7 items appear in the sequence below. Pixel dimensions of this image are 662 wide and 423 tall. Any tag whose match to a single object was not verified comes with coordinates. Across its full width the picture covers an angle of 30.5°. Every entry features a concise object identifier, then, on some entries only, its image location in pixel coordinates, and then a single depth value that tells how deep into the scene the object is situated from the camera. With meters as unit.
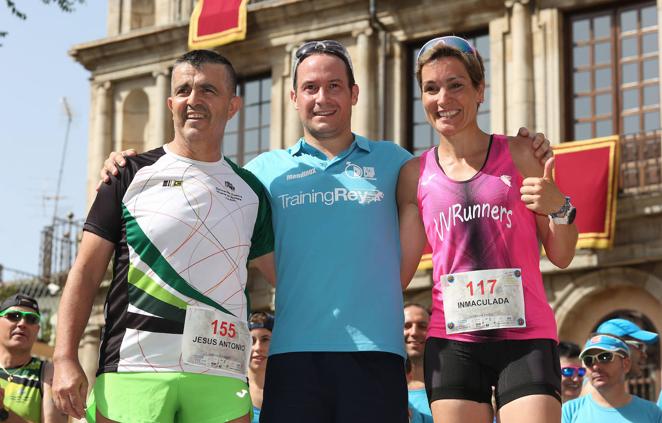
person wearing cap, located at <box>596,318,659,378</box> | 8.77
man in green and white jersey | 4.59
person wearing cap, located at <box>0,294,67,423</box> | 8.85
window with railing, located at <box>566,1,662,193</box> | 17.75
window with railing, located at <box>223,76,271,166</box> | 21.95
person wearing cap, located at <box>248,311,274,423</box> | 8.27
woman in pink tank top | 4.72
